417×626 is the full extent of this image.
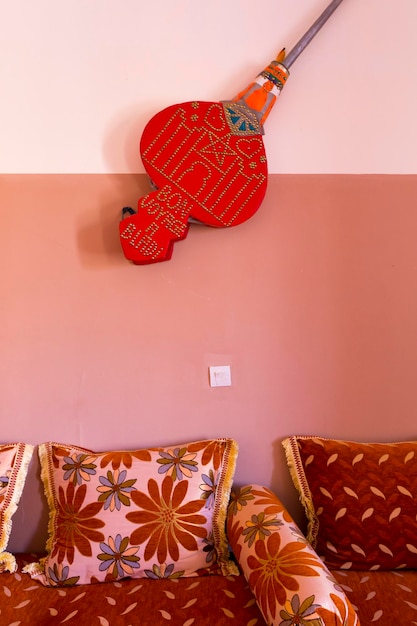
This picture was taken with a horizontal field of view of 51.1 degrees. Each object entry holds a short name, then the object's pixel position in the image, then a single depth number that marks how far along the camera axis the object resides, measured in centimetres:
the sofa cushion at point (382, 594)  127
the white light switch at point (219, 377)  175
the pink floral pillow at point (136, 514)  149
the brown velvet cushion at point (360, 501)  151
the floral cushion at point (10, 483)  155
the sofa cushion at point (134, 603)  128
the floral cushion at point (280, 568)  110
